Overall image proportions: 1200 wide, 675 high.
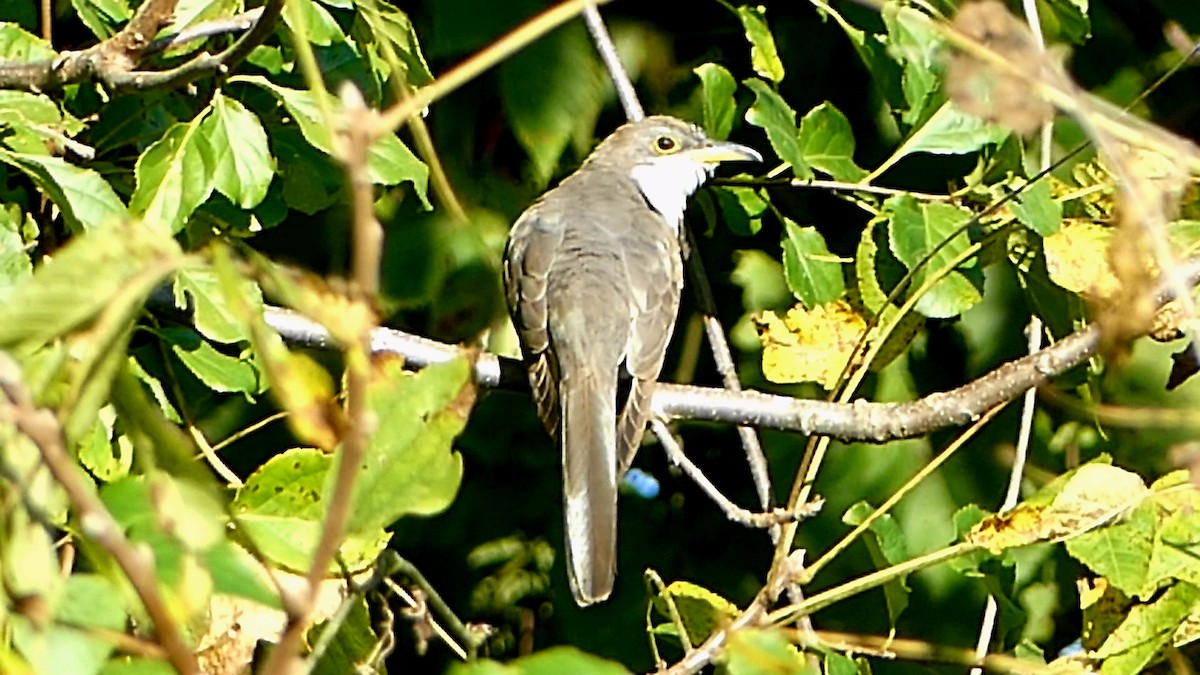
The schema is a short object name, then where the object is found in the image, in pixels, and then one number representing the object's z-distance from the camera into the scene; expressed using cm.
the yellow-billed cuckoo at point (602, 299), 682
